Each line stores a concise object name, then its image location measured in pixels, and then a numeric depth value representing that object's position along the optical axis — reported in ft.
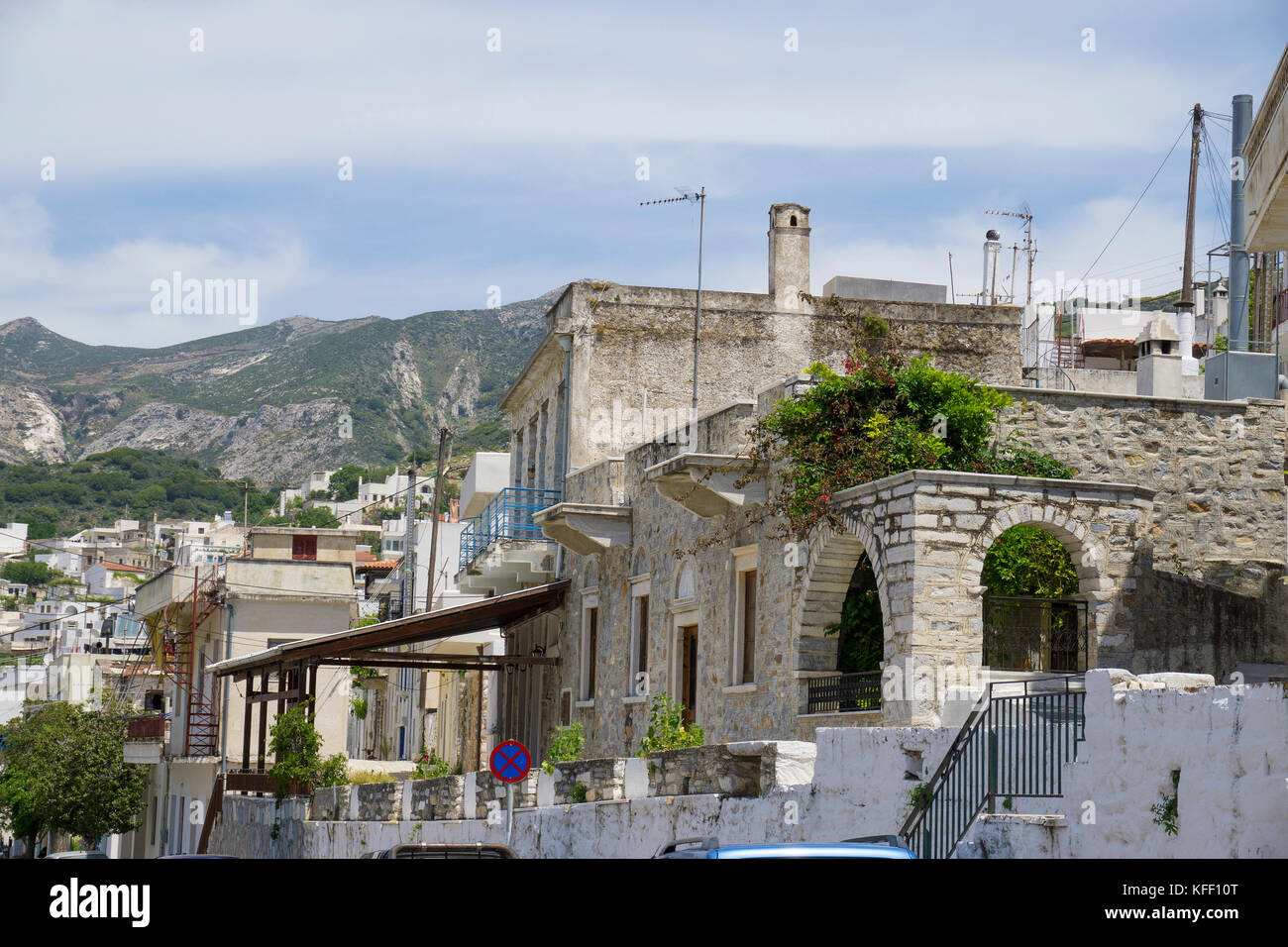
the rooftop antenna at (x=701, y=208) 85.20
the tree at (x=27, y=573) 486.79
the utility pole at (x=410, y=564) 155.12
